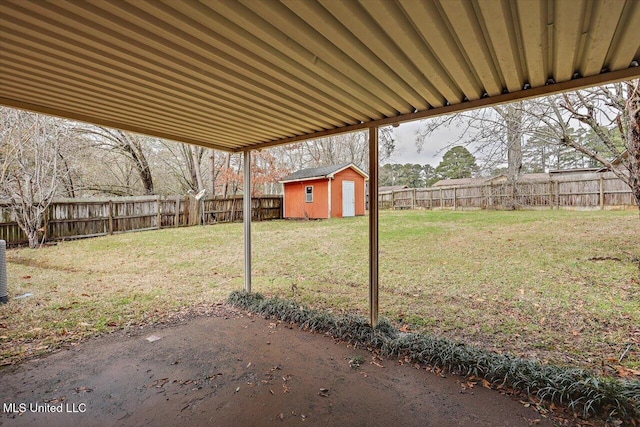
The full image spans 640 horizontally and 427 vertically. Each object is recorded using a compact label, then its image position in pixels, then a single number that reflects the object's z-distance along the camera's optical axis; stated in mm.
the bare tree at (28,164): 6848
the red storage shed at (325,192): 12555
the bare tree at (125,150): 11586
